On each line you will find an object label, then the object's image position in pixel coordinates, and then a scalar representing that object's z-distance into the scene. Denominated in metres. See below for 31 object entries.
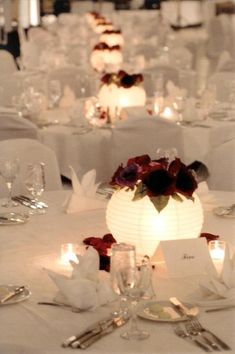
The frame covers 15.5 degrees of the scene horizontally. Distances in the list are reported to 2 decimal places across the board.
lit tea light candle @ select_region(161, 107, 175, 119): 6.06
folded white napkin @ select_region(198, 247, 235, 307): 2.38
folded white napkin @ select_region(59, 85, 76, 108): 6.73
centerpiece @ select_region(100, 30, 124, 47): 9.41
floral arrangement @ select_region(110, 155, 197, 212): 2.70
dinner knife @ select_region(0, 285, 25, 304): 2.42
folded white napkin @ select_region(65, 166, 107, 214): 3.45
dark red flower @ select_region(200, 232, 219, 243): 3.01
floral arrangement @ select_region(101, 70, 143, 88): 5.81
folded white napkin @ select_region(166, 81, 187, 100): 6.58
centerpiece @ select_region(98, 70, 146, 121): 5.85
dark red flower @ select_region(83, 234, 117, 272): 2.75
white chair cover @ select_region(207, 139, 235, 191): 4.28
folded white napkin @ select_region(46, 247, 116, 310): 2.34
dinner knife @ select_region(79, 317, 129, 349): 2.13
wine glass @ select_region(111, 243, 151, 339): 2.14
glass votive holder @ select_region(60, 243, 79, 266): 2.81
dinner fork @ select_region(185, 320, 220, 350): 2.12
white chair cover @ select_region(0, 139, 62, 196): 4.14
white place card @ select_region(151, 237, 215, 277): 2.57
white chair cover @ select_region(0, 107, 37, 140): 5.41
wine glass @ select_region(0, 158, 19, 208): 3.56
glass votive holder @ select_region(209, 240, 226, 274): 2.82
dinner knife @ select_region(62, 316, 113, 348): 2.12
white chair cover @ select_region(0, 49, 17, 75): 9.69
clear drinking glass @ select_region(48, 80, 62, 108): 6.66
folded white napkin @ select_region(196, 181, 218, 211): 3.53
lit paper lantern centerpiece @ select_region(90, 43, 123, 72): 7.99
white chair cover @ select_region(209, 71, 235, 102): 7.43
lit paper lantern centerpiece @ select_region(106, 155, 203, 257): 2.71
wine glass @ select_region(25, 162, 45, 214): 3.49
